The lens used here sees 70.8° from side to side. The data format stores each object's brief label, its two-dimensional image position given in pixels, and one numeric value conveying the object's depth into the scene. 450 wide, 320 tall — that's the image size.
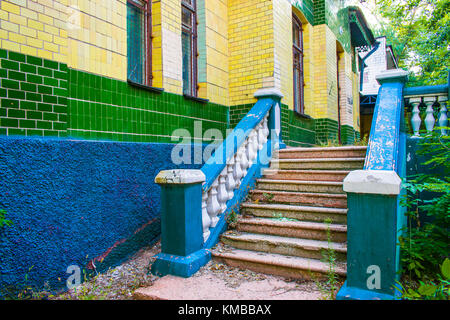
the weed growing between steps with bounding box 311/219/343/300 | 2.60
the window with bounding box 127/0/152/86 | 4.43
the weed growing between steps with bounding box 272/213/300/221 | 3.89
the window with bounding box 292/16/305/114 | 7.85
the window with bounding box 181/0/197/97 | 5.39
